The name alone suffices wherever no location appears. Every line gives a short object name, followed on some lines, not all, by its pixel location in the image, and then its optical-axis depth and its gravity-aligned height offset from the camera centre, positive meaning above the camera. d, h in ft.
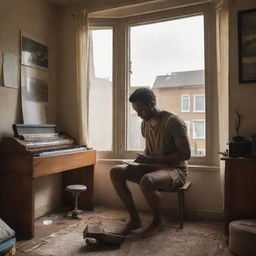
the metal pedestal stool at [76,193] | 9.27 -2.35
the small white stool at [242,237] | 6.31 -2.70
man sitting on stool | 7.89 -1.17
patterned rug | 6.88 -3.22
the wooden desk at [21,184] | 7.90 -1.72
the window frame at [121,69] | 11.03 +2.31
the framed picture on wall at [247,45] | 8.36 +2.41
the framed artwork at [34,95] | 9.62 +1.14
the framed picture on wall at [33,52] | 9.64 +2.71
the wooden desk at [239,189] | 7.34 -1.78
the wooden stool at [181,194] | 8.32 -2.14
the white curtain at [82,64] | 10.87 +2.43
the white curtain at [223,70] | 8.77 +1.73
